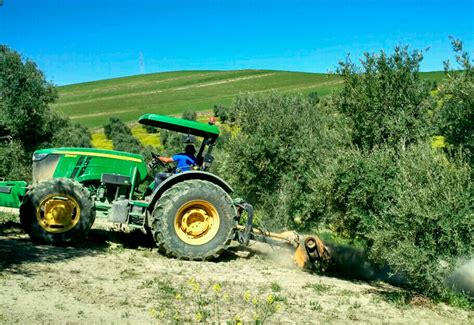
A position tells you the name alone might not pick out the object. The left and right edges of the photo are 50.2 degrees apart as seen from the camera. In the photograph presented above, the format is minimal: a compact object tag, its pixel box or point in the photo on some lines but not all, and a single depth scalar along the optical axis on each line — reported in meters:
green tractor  9.07
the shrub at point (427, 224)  8.45
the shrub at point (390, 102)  14.38
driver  9.93
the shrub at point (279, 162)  18.38
